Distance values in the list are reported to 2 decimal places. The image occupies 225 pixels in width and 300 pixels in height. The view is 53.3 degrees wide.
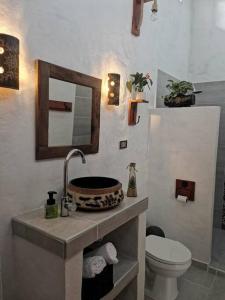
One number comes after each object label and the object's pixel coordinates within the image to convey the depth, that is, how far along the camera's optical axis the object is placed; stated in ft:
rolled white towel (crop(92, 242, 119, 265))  4.21
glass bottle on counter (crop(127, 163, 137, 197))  5.07
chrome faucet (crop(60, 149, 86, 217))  3.91
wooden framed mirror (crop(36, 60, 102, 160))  4.17
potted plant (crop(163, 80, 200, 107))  7.63
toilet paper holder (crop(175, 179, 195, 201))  7.41
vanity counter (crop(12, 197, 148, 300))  3.24
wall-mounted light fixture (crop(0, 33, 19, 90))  3.30
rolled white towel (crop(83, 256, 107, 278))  3.93
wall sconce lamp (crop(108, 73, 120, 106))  5.58
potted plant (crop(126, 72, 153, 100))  6.34
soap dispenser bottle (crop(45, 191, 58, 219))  3.84
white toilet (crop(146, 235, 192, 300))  5.64
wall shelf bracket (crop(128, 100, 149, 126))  6.55
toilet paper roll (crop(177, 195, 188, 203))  7.43
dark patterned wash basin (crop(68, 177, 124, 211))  4.08
